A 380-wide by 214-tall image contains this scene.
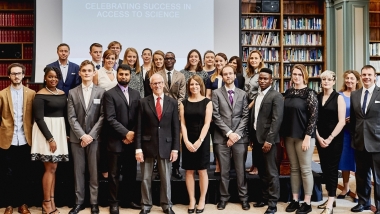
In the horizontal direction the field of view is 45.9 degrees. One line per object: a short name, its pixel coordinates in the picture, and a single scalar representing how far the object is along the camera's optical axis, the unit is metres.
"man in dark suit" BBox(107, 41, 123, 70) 5.43
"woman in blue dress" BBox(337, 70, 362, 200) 5.05
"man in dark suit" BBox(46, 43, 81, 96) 5.31
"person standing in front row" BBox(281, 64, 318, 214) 4.49
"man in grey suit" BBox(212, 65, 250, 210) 4.77
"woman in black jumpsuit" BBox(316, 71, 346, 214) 4.55
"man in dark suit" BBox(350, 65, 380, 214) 4.50
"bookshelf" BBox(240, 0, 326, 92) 8.71
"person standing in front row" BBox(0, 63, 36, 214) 4.45
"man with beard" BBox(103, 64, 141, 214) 4.52
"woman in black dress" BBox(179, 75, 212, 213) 4.58
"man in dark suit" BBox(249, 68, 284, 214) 4.58
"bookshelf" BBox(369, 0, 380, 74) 8.66
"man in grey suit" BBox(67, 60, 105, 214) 4.54
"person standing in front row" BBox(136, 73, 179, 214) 4.50
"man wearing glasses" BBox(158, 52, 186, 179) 5.07
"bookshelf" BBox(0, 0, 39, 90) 8.30
